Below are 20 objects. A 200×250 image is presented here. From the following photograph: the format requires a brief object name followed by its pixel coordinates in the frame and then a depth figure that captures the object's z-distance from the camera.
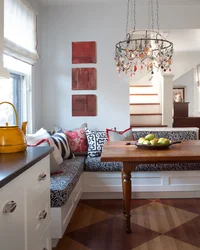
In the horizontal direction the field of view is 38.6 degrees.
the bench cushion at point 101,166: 3.45
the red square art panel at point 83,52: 4.25
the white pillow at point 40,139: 2.82
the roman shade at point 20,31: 2.90
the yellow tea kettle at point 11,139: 1.69
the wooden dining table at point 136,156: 2.36
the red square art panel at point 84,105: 4.27
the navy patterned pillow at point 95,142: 3.73
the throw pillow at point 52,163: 2.71
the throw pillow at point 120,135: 3.69
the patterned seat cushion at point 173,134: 3.90
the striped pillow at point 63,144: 3.35
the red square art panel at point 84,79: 4.26
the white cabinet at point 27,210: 1.12
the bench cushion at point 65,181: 2.28
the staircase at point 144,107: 6.21
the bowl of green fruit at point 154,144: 2.73
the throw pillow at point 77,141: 3.81
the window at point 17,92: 3.08
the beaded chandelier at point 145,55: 2.89
